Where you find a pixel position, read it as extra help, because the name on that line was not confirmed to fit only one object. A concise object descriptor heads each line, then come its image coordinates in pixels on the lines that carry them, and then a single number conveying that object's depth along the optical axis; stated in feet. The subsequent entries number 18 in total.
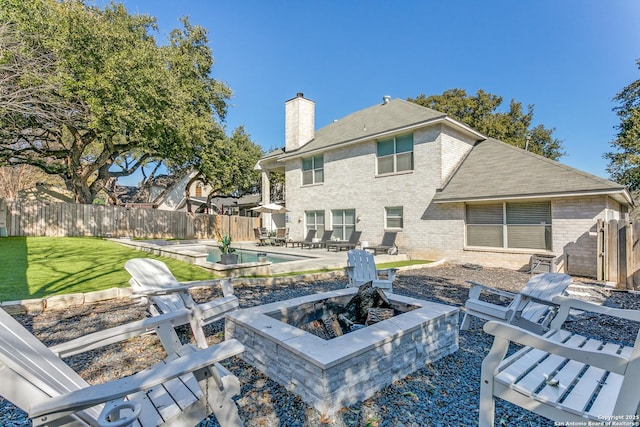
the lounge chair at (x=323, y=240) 52.72
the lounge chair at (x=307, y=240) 54.78
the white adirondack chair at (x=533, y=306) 12.67
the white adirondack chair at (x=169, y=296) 11.97
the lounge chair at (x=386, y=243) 44.21
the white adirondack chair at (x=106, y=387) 4.50
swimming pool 41.37
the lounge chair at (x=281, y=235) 57.61
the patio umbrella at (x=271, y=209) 61.82
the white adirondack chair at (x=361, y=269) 19.98
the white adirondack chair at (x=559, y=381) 5.46
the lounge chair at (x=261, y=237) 59.68
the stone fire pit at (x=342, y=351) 8.55
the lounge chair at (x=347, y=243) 47.65
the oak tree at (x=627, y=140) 60.50
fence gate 26.25
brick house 32.81
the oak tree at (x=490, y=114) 84.72
